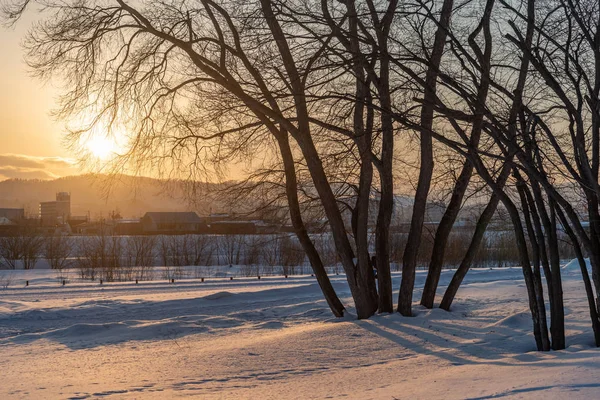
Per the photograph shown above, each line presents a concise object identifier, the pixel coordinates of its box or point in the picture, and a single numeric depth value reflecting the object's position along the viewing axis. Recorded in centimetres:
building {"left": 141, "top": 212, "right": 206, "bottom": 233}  9388
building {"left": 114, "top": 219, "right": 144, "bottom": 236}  9584
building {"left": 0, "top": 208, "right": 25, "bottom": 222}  14252
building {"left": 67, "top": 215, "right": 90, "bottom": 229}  12888
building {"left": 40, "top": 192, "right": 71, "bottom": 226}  15445
